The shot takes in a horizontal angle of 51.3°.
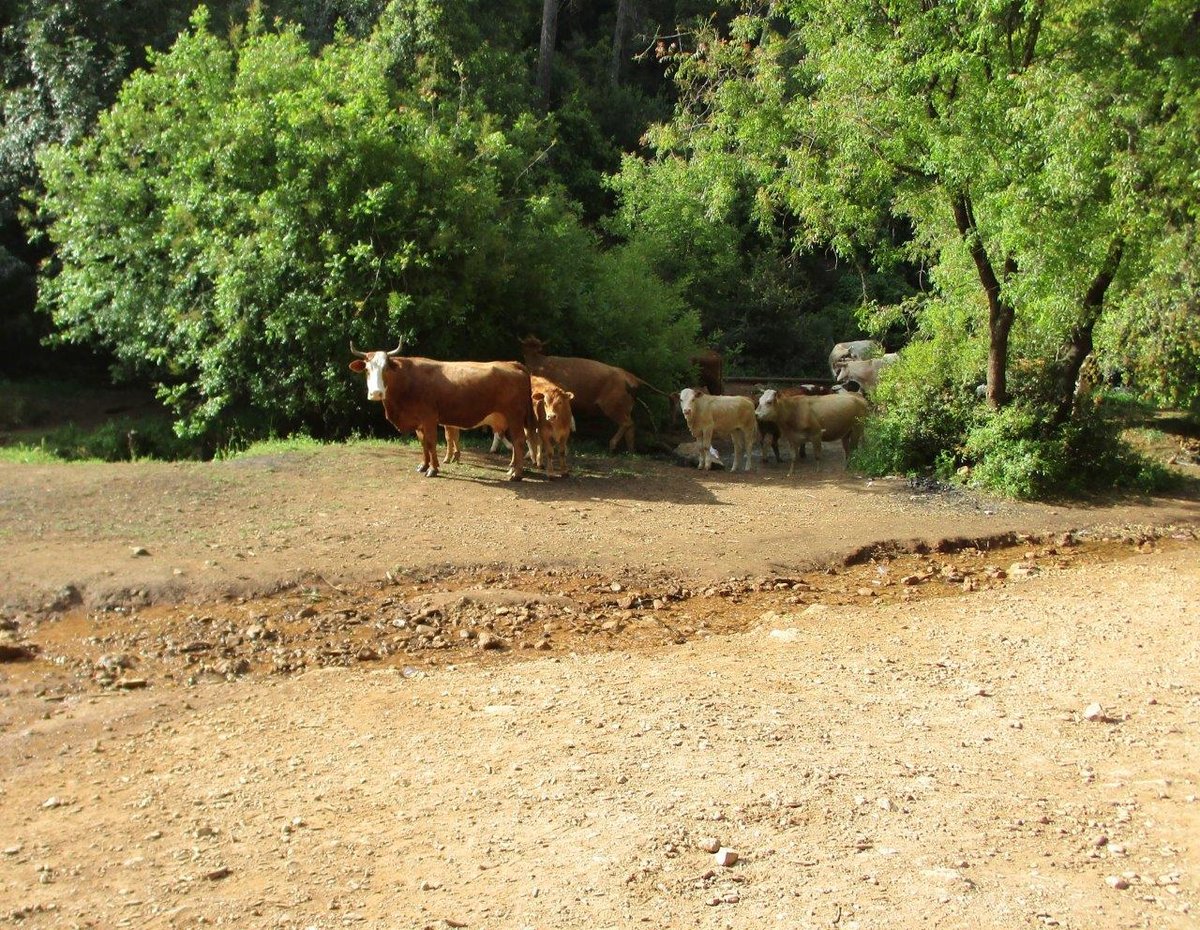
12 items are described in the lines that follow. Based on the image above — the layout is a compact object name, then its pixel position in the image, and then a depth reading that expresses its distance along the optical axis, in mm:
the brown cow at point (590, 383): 17141
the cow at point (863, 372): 23516
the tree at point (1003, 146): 13391
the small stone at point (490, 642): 9445
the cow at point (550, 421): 14805
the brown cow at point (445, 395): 14055
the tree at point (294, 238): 15711
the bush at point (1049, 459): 15328
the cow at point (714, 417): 16625
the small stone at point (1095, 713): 8094
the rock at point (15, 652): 8742
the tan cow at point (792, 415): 17609
